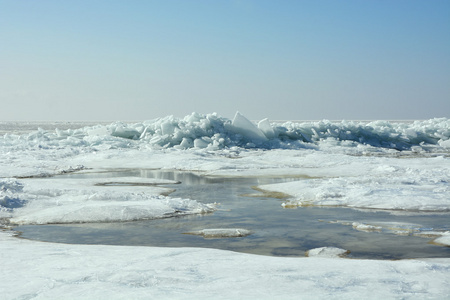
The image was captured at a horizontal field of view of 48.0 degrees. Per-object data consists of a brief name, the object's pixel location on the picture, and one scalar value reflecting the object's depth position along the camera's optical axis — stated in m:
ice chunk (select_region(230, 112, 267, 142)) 21.92
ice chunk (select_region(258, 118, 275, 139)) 22.60
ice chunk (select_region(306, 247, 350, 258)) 5.00
